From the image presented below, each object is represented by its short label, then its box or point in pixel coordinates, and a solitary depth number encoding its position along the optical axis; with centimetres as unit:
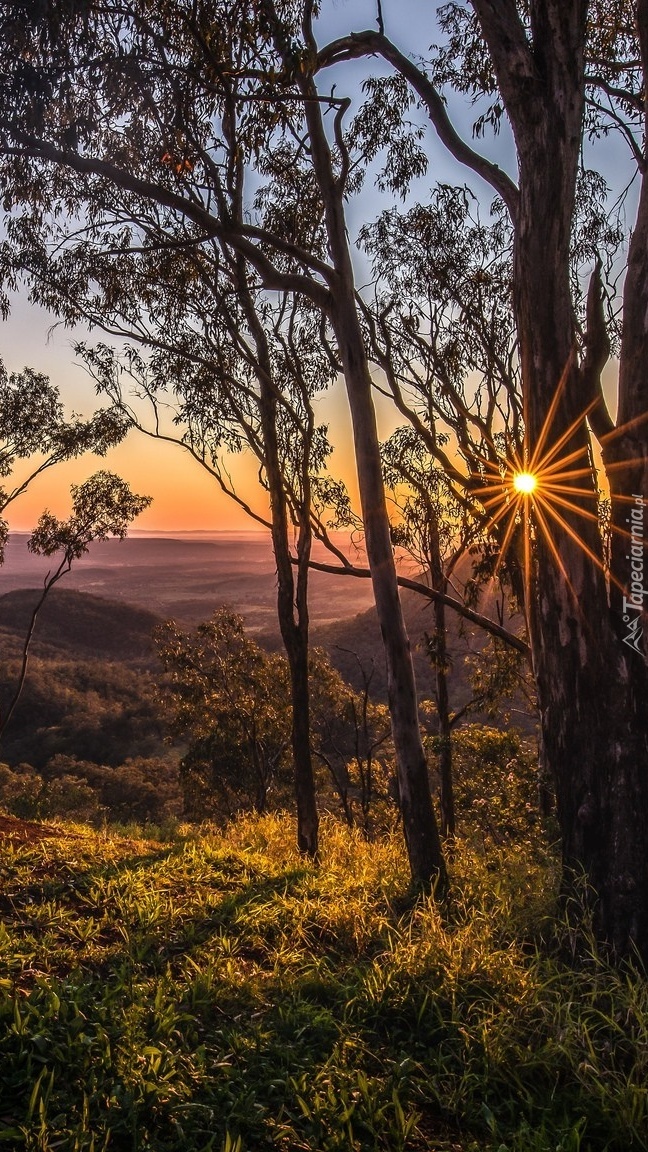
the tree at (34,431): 1667
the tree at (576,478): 462
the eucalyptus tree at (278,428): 955
